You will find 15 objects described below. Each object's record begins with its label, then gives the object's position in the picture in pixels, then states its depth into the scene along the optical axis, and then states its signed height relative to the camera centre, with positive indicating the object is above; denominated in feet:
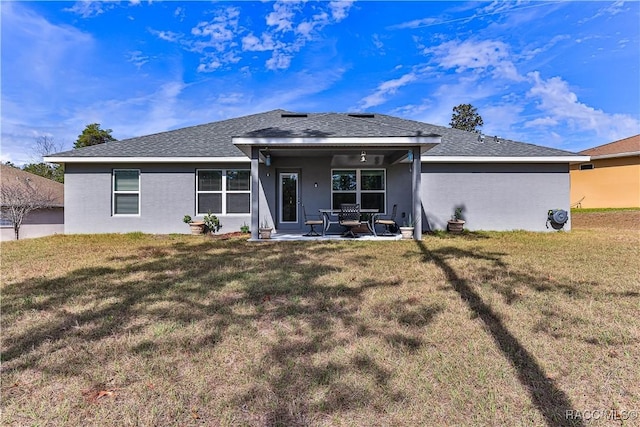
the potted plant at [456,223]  37.78 -1.89
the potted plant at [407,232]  31.32 -2.50
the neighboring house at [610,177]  55.39 +5.80
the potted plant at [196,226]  36.76 -2.41
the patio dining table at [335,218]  34.35 -1.29
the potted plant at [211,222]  37.63 -1.91
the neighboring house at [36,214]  43.75 -1.32
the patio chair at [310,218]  38.29 -1.39
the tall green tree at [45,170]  98.73 +11.71
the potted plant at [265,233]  30.73 -2.62
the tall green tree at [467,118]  130.21 +37.74
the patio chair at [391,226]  37.18 -2.31
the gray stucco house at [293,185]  37.70 +2.74
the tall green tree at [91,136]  91.45 +20.90
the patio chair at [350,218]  32.07 -1.18
